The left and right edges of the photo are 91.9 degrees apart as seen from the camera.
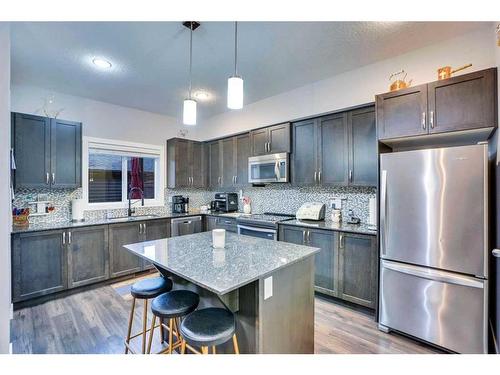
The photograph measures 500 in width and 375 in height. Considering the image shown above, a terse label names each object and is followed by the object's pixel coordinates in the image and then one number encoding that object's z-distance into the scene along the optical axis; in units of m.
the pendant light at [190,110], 1.95
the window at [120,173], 3.93
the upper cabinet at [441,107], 1.91
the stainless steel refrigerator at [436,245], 1.84
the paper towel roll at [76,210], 3.56
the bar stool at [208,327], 1.28
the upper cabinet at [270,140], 3.63
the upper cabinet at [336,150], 2.85
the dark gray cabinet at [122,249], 3.50
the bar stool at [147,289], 1.80
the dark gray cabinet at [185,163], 4.62
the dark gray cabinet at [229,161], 4.27
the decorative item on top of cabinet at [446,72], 2.14
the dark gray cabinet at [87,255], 3.15
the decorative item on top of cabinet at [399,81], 2.43
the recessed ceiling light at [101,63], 2.66
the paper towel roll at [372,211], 2.83
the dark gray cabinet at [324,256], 2.81
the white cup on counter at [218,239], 1.93
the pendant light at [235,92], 1.66
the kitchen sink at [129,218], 3.63
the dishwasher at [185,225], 4.14
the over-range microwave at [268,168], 3.60
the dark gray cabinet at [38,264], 2.76
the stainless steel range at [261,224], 3.37
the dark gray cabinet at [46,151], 2.98
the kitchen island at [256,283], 1.40
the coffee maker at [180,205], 4.69
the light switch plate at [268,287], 1.46
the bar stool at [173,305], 1.55
